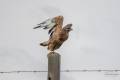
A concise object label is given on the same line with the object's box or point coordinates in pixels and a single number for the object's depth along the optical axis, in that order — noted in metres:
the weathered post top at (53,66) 8.62
